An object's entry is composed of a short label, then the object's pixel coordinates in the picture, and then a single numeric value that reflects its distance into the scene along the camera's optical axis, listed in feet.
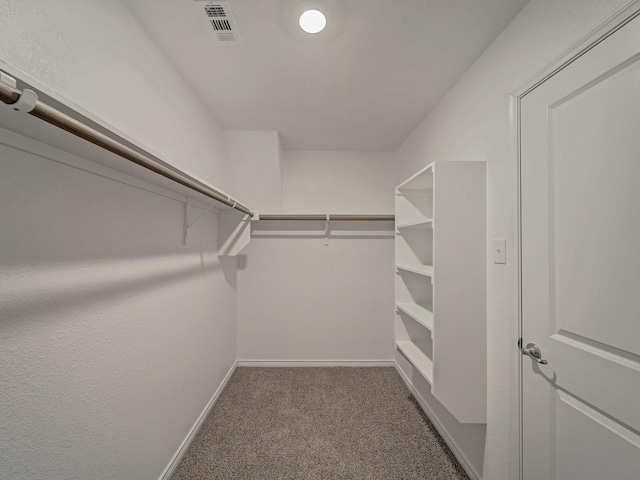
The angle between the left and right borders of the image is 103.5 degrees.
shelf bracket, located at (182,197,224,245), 5.33
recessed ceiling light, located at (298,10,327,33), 3.74
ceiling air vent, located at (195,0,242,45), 3.58
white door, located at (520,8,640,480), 2.49
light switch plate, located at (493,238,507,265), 4.01
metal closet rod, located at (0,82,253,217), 1.47
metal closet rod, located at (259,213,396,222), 8.30
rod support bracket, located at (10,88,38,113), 1.48
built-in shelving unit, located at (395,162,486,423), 4.43
